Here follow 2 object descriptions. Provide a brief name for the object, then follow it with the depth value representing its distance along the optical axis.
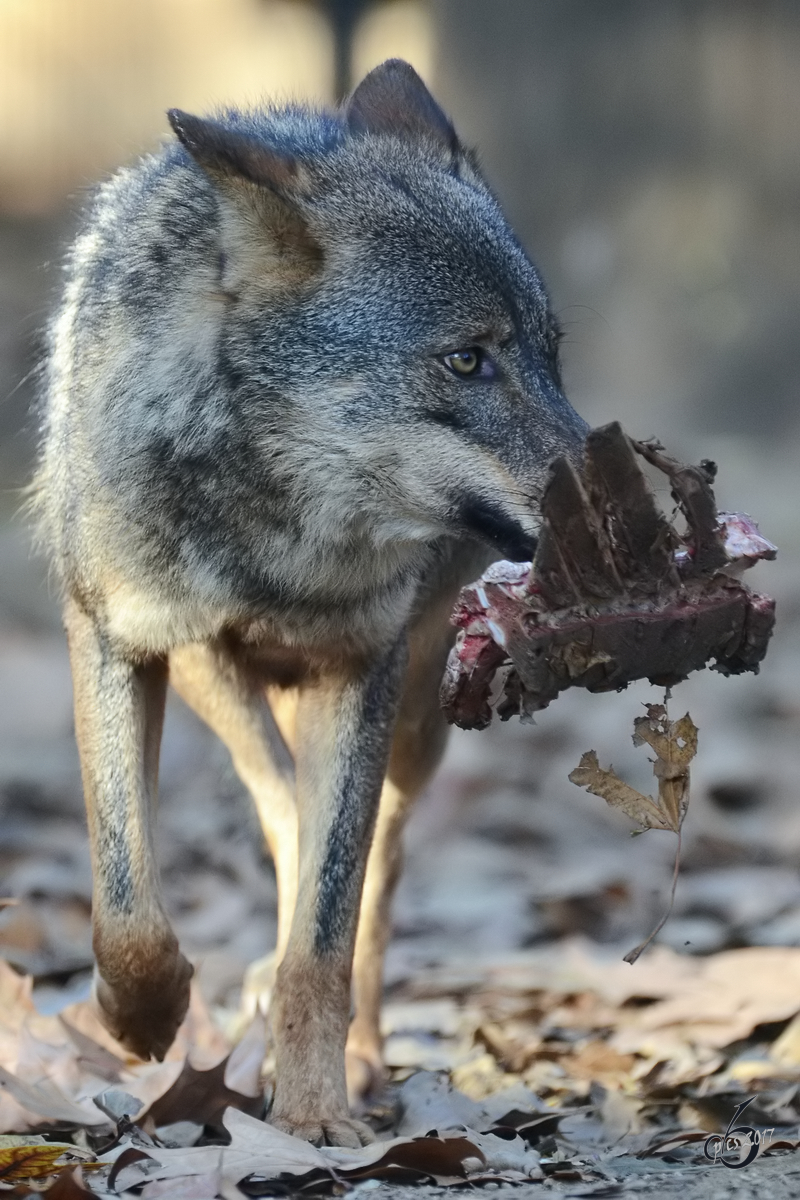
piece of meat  6.90
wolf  8.30
